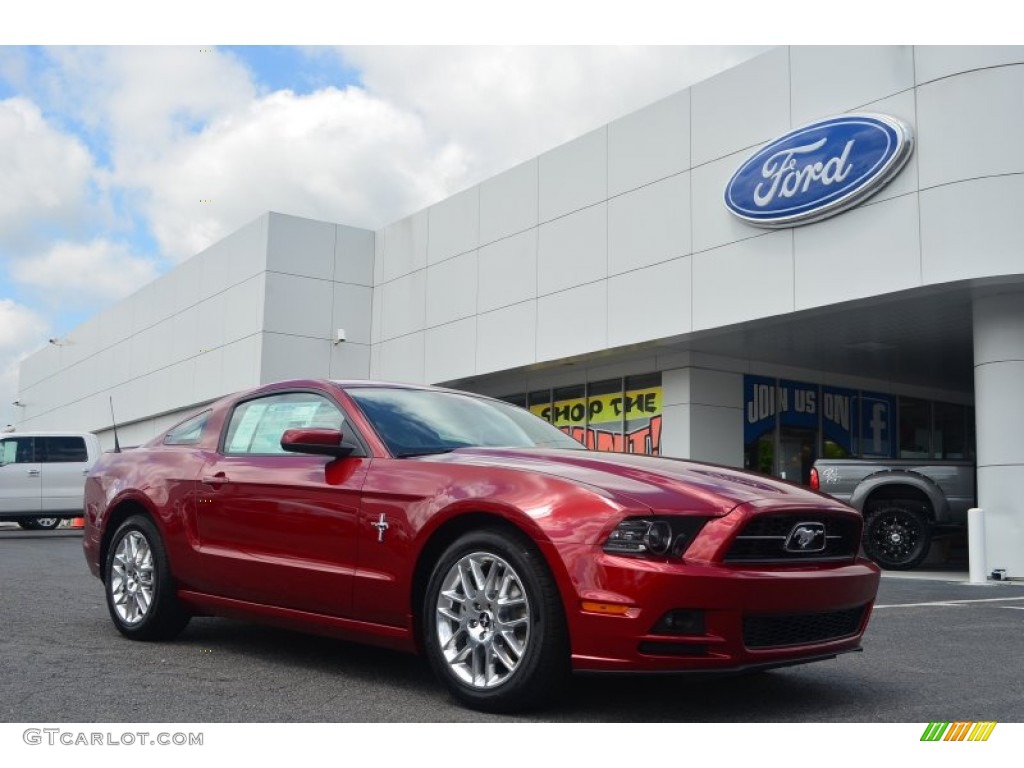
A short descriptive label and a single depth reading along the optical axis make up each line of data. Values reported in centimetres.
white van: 1972
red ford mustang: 406
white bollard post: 1255
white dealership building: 1353
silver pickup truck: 1408
